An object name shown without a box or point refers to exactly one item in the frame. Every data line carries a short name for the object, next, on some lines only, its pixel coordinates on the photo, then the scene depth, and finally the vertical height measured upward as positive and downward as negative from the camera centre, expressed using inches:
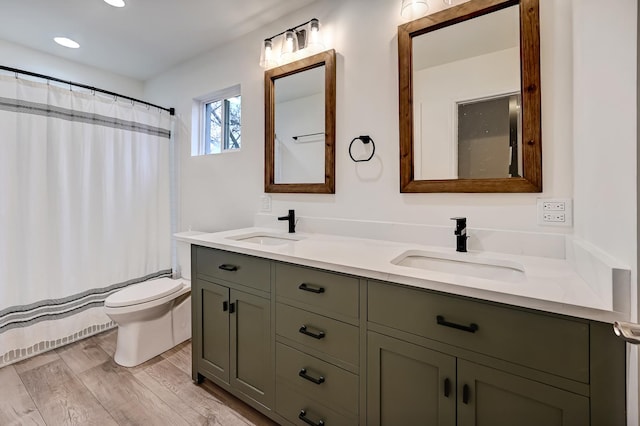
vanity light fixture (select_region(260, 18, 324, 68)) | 71.0 +43.0
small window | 94.0 +30.9
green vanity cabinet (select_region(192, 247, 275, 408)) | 54.6 -25.2
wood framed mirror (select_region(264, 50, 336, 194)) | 69.8 +22.2
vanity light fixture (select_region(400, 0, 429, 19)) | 57.1 +40.3
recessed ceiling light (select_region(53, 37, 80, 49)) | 88.9 +53.1
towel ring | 63.9 +15.5
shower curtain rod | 73.5 +37.1
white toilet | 74.0 -29.0
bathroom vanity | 29.2 -17.6
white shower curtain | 76.5 +1.4
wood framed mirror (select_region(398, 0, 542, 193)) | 48.2 +20.5
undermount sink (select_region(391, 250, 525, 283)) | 45.2 -9.2
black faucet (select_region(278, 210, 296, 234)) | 74.0 -2.1
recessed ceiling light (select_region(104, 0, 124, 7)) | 71.9 +52.2
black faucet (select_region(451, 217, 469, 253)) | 51.0 -4.1
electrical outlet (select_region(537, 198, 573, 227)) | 45.9 -0.1
